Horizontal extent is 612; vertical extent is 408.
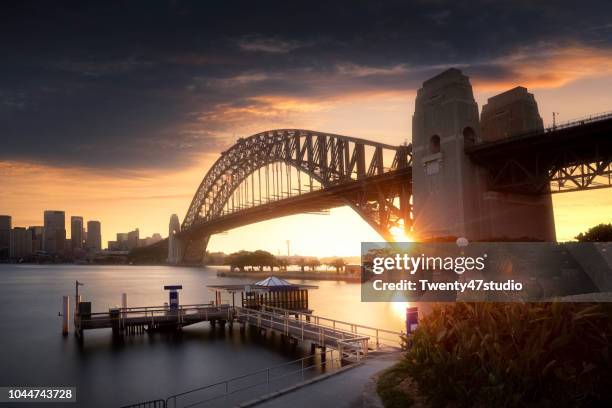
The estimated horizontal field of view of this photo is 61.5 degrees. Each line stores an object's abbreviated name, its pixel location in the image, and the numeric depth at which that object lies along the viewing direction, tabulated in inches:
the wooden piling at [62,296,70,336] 1496.1
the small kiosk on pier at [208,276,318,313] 1603.1
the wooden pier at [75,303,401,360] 1201.8
